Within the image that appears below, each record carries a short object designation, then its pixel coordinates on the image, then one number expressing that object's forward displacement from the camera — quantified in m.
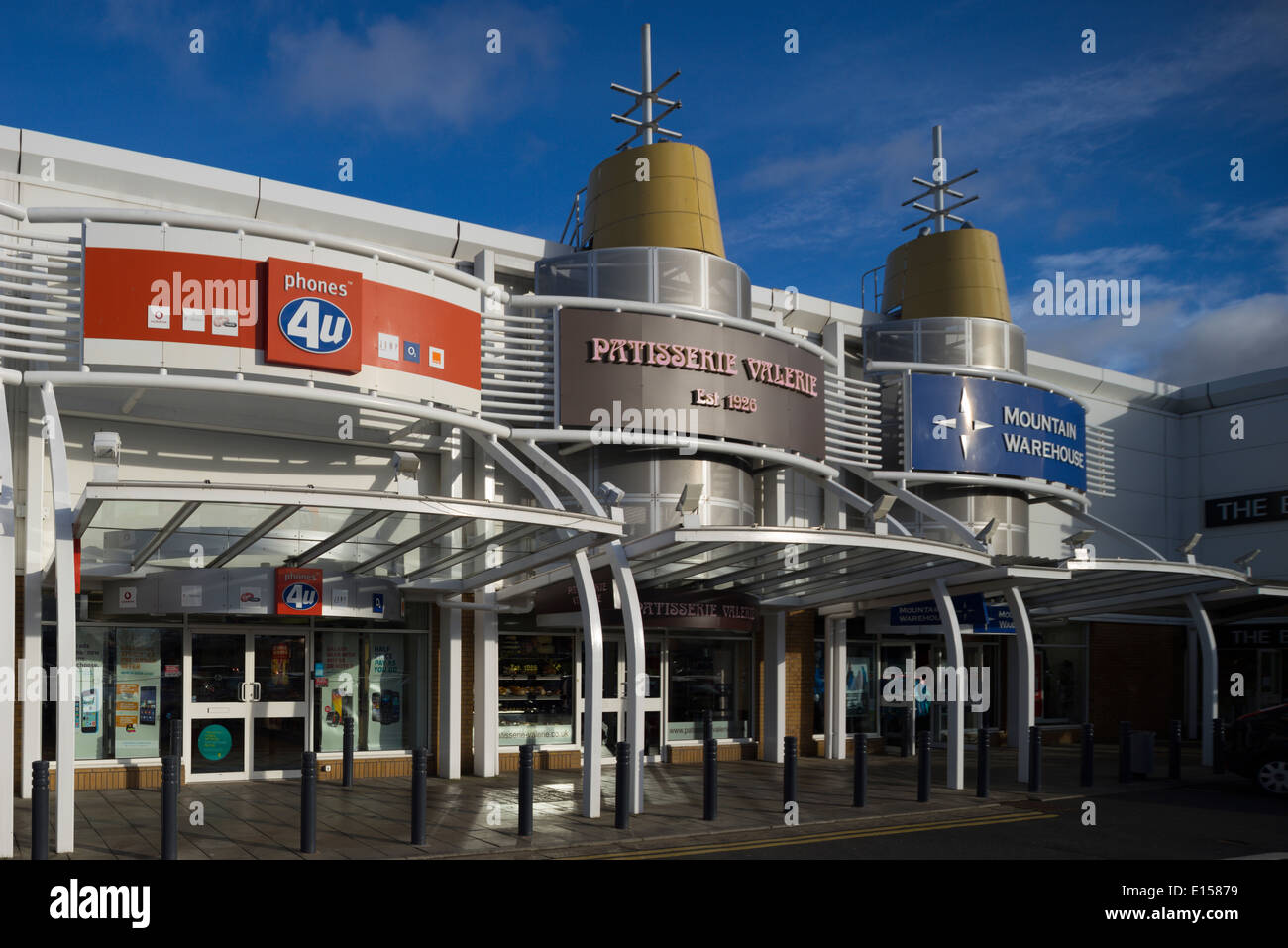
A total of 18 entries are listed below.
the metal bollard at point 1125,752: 19.45
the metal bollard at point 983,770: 17.05
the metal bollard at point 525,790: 12.98
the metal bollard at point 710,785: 14.43
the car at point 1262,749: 17.92
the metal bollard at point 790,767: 15.27
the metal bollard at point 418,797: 12.52
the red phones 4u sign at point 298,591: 15.74
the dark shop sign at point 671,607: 18.53
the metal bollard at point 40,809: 10.69
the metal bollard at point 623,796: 13.63
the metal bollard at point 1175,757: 20.20
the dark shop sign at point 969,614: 20.44
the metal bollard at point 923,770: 16.47
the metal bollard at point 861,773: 15.81
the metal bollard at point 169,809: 11.02
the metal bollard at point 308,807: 11.91
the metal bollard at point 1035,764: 17.88
